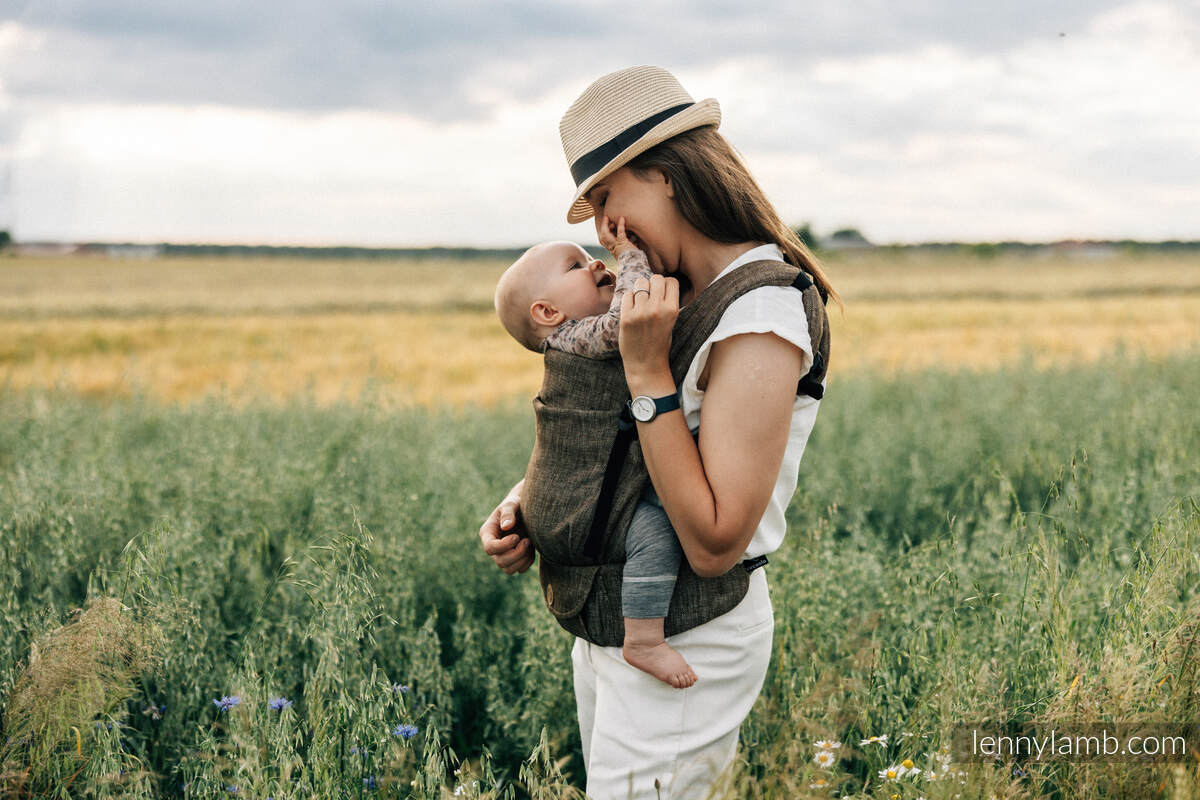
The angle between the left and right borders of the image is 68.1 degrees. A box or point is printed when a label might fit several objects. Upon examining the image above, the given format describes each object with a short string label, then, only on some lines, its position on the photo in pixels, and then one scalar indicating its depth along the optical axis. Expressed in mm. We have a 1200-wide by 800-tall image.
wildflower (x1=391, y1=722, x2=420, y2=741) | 2037
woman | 1554
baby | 1655
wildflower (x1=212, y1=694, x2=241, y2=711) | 2178
